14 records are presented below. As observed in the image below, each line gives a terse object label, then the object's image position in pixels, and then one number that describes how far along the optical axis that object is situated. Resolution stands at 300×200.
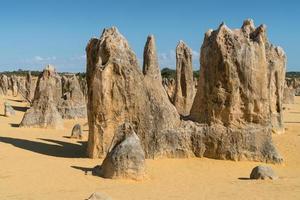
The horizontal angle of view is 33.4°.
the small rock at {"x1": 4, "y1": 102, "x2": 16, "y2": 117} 25.66
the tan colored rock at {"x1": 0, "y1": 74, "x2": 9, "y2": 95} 46.78
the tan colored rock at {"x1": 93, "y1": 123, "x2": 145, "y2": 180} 11.16
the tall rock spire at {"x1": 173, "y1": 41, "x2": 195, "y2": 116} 22.14
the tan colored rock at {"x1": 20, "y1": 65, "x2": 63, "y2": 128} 20.34
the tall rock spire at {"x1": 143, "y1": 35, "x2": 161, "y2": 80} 18.45
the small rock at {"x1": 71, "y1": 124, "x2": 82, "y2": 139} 18.02
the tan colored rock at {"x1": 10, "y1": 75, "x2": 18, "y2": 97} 48.07
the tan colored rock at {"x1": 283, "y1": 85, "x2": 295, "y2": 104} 42.03
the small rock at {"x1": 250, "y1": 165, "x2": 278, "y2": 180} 11.42
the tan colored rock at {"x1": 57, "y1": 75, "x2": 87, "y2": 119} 25.84
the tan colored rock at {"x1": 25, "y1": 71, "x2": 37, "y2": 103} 35.51
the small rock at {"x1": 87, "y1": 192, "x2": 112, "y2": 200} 8.28
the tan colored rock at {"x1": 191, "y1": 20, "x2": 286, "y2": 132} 14.53
